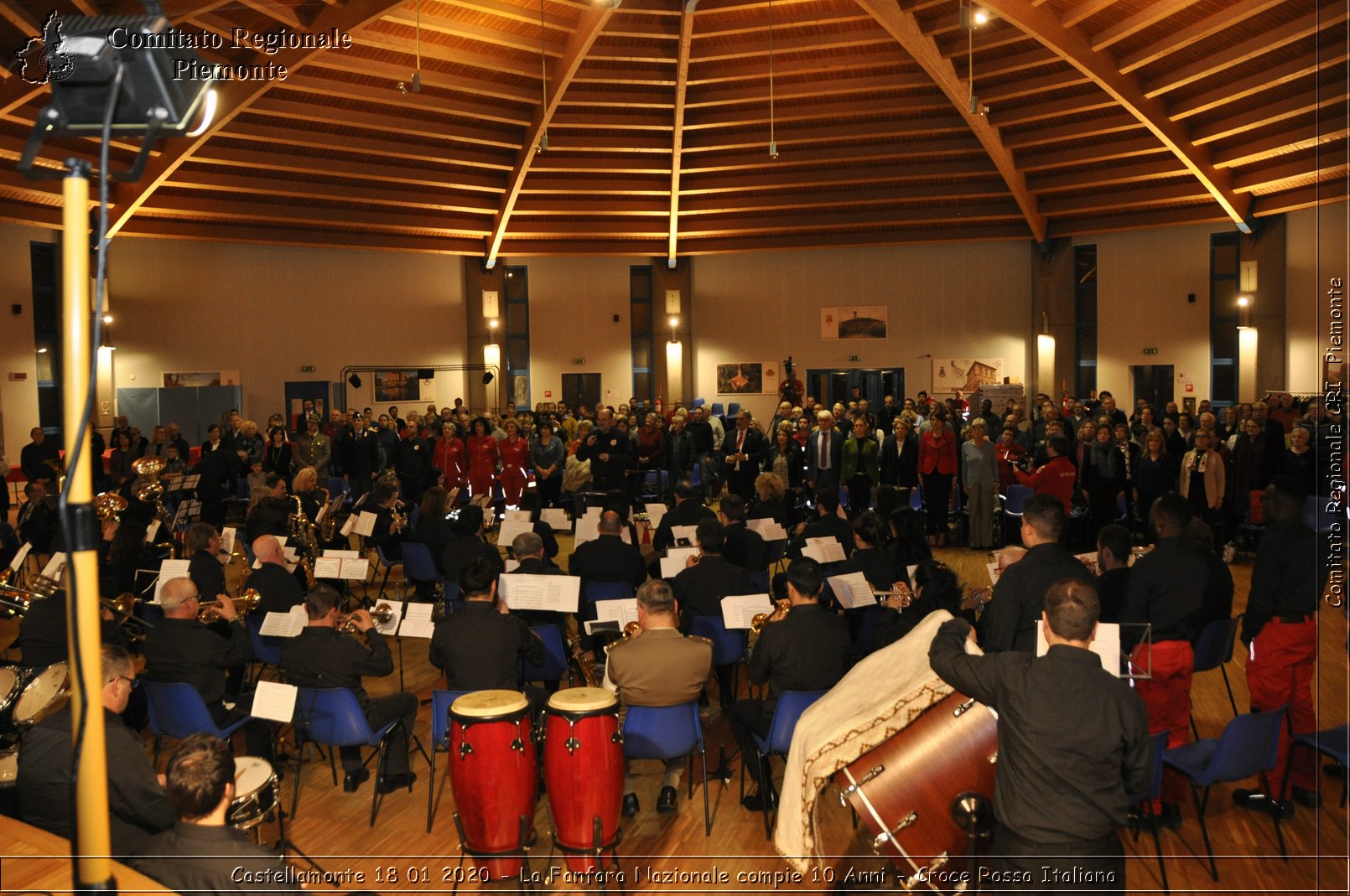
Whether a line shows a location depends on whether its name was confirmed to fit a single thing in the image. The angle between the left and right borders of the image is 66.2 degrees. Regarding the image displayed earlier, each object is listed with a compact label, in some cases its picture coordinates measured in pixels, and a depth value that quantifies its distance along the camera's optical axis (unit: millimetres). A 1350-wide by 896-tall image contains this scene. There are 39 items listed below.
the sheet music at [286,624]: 6031
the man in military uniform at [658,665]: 5172
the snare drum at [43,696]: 4909
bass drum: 3863
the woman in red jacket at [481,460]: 13430
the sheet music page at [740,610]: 5902
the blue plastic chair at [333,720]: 5273
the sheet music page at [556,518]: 8852
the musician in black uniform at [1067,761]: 3488
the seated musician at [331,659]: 5473
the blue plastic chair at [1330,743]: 4672
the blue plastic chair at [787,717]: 5004
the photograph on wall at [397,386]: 21438
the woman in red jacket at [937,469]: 11875
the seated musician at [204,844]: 3256
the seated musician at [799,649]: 5215
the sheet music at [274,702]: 4906
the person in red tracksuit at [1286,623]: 5273
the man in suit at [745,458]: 13734
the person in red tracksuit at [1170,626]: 5102
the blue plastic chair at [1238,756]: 4598
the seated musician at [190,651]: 5477
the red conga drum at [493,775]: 4488
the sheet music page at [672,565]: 7305
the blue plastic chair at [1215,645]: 5934
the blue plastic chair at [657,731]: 5141
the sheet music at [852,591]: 6269
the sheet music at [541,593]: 6195
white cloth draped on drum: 4059
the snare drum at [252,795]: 4254
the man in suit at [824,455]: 12625
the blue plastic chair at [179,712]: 5246
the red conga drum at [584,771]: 4578
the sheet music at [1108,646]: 4141
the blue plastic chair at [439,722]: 5156
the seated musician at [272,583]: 6852
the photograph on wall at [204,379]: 18938
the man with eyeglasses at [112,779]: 4004
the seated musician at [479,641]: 5398
